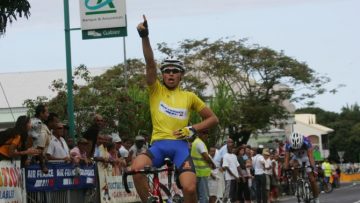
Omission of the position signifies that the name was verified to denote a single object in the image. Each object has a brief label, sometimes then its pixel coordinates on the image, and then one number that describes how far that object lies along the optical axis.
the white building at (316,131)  119.75
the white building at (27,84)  66.12
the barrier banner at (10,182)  12.06
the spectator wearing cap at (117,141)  18.89
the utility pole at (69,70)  19.00
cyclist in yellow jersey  9.04
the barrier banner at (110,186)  16.38
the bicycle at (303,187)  17.67
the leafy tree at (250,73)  61.28
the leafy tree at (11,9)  14.70
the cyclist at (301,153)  17.09
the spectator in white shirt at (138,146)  19.10
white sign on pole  19.12
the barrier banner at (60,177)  13.27
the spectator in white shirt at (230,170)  22.50
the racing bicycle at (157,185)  8.57
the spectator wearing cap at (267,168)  26.31
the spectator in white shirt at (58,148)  14.23
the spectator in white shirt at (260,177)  26.11
